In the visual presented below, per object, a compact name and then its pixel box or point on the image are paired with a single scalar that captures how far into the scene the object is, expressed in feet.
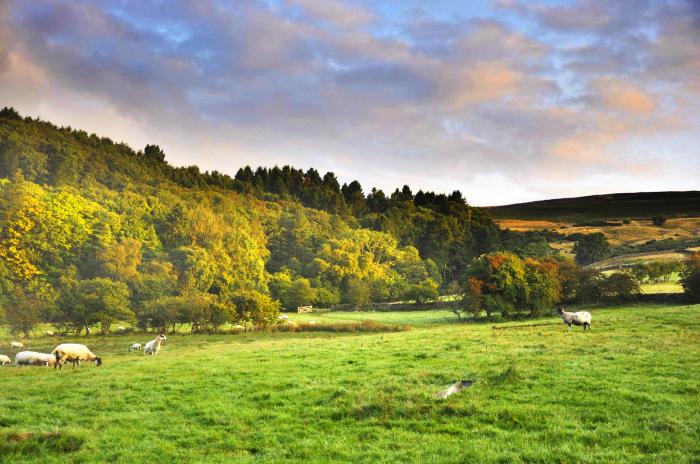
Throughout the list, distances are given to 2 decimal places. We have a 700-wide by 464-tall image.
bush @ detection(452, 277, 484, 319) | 193.57
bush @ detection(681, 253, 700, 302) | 185.26
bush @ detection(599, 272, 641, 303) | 202.28
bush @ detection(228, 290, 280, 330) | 187.73
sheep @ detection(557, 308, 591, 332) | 109.50
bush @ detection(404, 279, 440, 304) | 291.58
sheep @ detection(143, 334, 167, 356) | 110.83
